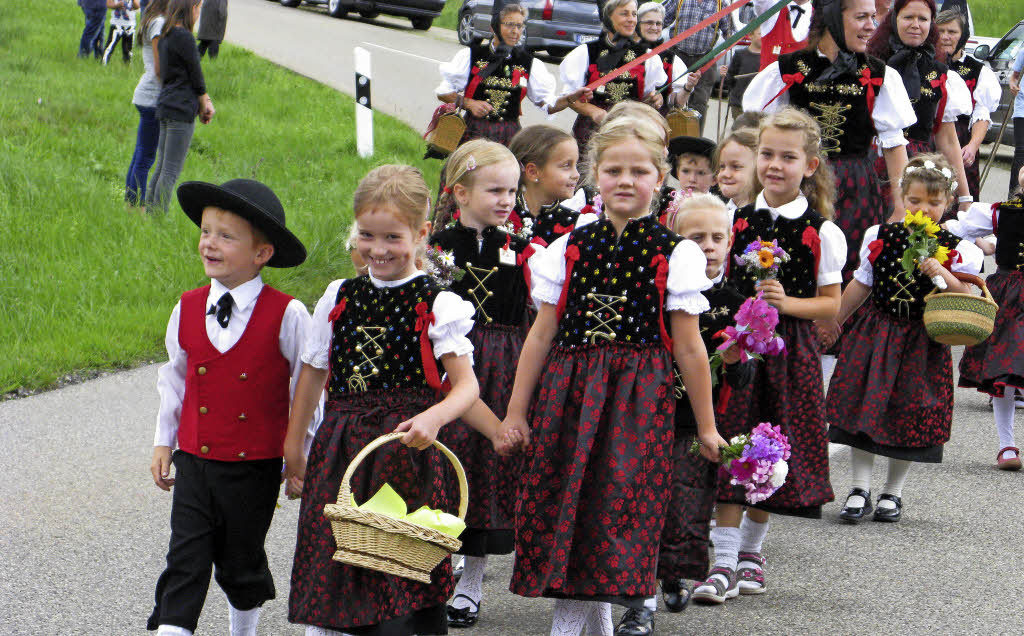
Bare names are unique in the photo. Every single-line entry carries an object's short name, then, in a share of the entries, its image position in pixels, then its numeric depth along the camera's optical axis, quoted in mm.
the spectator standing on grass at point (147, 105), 19562
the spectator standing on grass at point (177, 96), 19312
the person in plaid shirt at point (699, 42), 27859
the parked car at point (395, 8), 52312
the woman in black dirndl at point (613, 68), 19797
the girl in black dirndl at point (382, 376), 7730
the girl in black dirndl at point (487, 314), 9461
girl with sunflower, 12008
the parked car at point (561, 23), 43750
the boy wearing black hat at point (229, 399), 7918
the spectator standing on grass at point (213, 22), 32500
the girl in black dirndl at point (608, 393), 8000
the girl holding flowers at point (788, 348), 10125
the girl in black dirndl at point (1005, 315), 13891
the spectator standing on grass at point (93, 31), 32094
